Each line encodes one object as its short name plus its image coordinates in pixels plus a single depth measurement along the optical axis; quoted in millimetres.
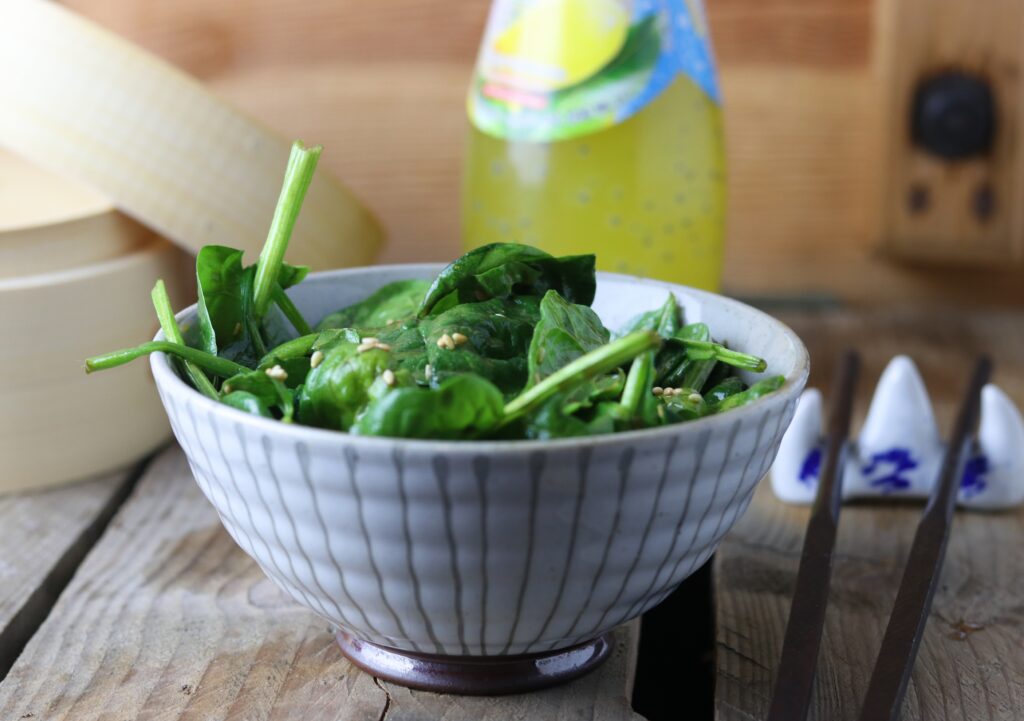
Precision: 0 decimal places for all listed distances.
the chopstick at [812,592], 356
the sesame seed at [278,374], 359
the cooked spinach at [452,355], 343
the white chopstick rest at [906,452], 434
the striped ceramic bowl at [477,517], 336
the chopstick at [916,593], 358
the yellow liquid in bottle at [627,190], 471
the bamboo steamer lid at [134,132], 443
